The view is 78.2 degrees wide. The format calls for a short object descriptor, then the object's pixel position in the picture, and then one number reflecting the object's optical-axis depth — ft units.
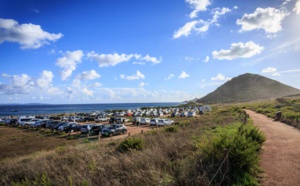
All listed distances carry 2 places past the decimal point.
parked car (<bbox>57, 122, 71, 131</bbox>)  108.69
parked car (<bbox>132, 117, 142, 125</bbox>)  140.09
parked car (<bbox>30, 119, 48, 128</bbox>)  130.16
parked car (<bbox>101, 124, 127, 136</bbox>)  89.99
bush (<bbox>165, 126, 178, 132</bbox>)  64.27
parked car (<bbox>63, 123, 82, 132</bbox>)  106.70
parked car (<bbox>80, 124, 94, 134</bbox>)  99.51
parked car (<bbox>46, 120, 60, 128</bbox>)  123.19
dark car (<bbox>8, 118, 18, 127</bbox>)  152.55
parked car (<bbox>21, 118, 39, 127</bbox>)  137.58
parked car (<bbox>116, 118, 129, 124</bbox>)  147.11
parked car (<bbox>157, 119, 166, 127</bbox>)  121.92
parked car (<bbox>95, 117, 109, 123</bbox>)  161.38
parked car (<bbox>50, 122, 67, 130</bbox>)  114.26
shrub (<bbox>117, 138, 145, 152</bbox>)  34.50
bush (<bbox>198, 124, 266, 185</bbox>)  17.78
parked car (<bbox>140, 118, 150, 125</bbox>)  138.76
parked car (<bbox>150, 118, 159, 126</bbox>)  127.06
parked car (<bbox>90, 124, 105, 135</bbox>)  97.80
